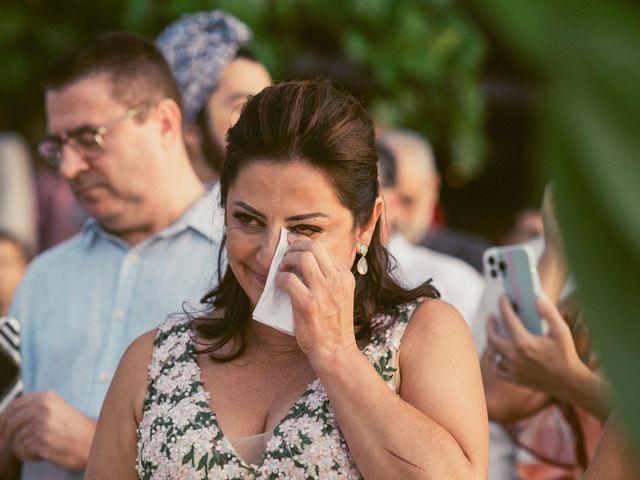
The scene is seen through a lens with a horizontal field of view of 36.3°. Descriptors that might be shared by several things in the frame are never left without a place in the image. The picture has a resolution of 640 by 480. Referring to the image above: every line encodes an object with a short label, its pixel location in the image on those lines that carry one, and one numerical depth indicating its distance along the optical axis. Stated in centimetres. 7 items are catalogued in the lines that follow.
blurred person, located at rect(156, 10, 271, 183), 351
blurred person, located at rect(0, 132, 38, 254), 606
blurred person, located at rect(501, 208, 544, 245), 536
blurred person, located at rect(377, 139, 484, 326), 413
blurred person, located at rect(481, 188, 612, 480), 250
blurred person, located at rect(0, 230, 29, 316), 440
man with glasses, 284
